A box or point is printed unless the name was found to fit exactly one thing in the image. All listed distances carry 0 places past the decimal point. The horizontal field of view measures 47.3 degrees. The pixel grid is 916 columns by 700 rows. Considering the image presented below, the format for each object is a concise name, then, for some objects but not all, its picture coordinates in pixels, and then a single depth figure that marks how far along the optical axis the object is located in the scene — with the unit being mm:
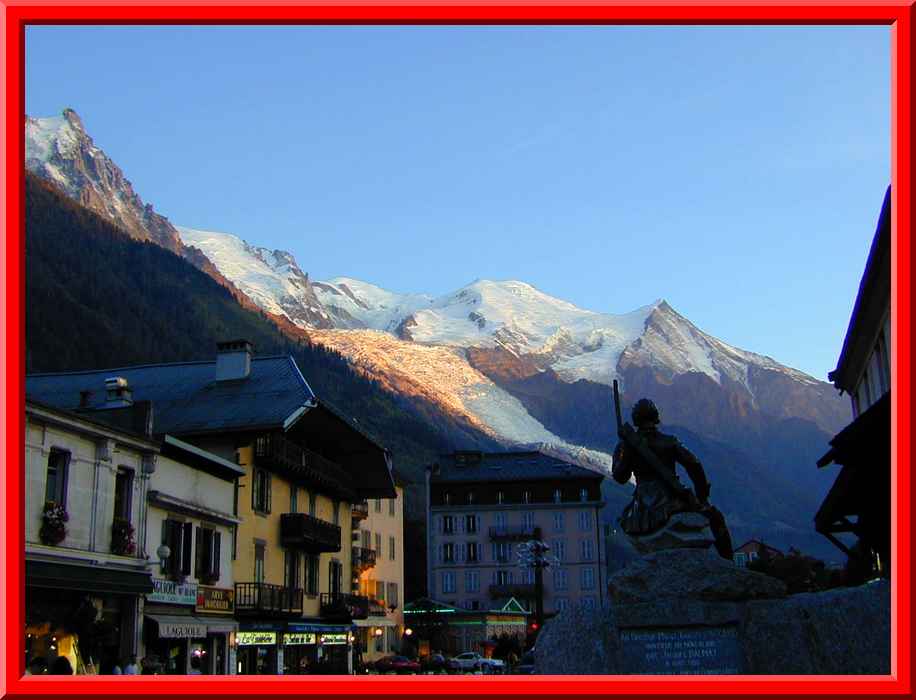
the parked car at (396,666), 49188
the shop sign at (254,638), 37166
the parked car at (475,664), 47875
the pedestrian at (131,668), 23609
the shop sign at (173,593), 30297
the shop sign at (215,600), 34031
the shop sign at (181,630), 30170
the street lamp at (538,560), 37281
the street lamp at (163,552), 29328
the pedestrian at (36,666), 14586
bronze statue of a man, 12781
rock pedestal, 11555
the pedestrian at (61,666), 15617
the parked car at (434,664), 51862
